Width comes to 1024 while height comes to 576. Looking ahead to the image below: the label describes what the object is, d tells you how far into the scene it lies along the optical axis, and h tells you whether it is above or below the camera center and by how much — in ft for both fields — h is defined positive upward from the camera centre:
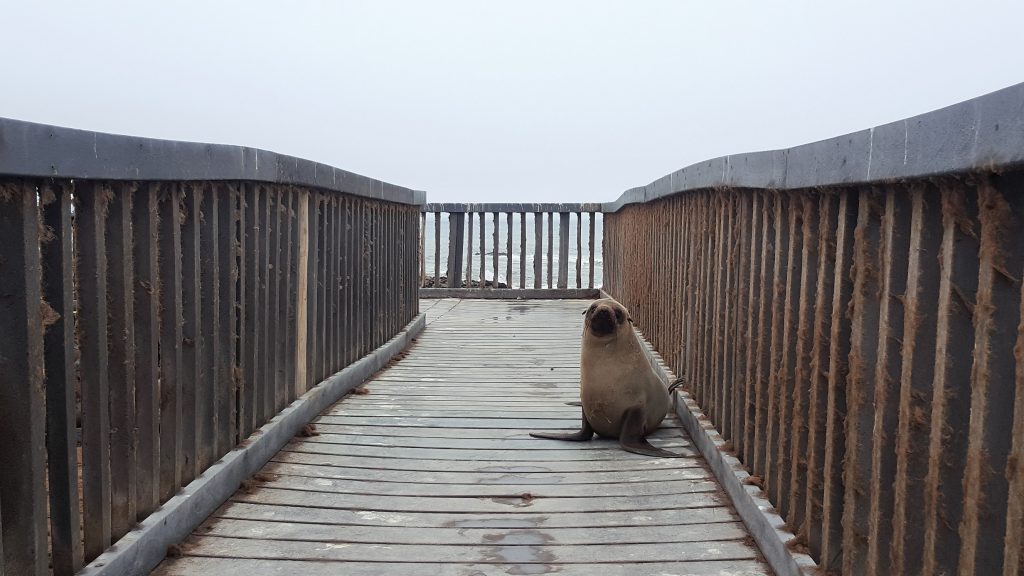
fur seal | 17.31 -2.81
